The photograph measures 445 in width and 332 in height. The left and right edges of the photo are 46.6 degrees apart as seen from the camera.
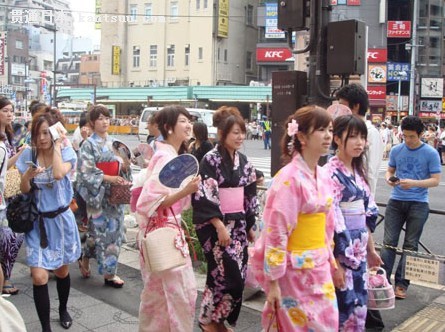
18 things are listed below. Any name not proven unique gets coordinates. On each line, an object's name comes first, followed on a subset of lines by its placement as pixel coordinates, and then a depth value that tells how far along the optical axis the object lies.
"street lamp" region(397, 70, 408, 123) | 40.62
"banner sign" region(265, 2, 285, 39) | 47.37
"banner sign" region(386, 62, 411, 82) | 43.41
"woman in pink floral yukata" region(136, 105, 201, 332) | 3.48
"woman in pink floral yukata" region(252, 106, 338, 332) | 2.92
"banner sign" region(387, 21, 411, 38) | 44.78
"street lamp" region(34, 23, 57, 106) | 26.80
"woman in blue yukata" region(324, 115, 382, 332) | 3.34
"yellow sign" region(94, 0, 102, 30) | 53.90
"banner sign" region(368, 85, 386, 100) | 42.69
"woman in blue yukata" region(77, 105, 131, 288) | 5.09
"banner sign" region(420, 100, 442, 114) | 41.86
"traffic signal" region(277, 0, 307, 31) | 5.24
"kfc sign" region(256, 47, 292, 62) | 47.62
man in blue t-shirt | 4.94
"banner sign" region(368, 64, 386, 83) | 42.75
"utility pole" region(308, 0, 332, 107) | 5.09
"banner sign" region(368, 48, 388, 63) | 43.12
